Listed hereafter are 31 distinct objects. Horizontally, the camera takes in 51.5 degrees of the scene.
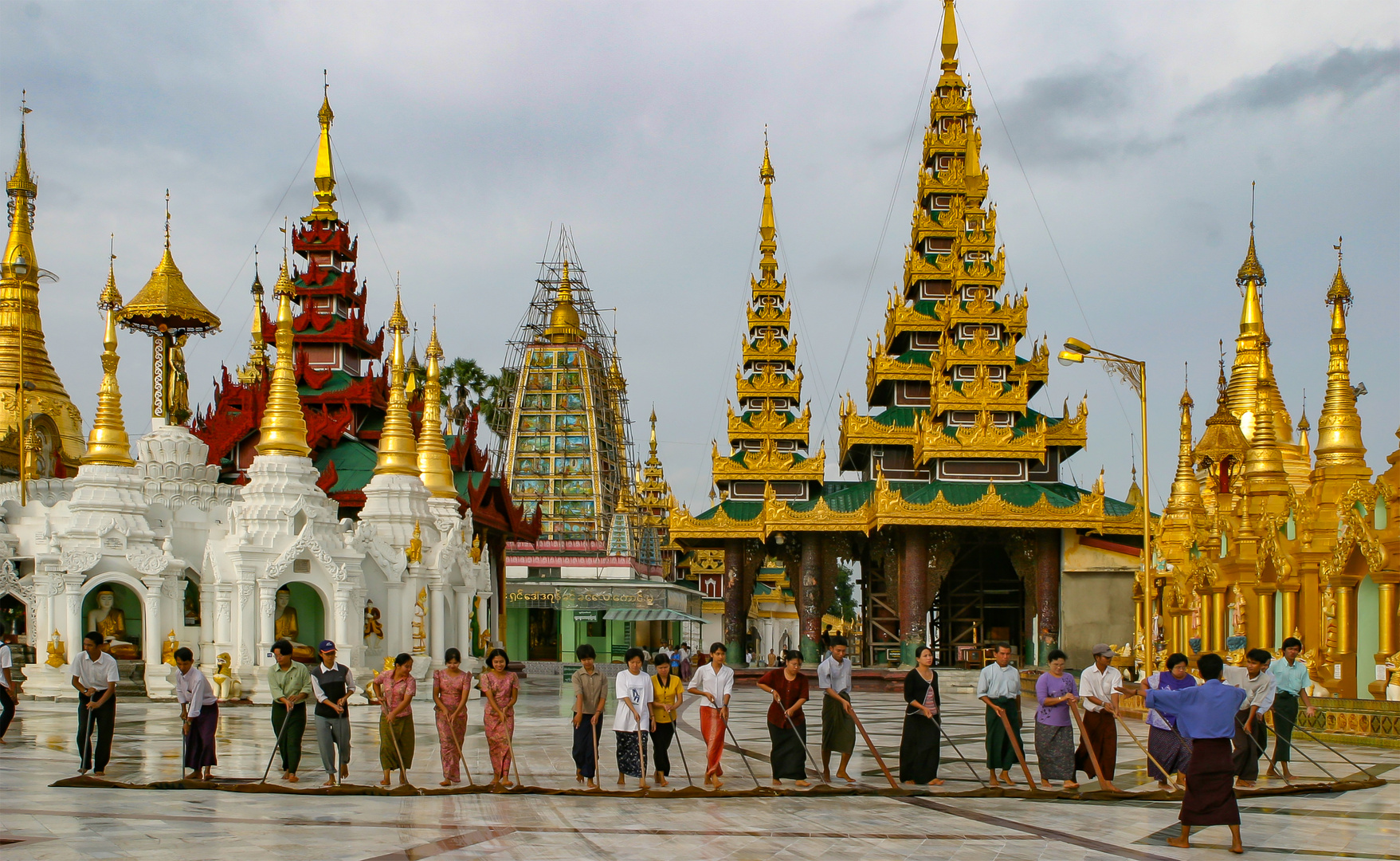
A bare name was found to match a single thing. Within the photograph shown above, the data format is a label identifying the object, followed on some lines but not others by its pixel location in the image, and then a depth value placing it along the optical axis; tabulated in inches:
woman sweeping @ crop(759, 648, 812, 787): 511.8
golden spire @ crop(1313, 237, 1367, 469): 849.5
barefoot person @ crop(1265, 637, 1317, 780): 536.4
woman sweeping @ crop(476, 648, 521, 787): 490.6
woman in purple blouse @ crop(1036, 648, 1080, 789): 490.6
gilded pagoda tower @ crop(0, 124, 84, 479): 1556.3
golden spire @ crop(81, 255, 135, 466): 1078.4
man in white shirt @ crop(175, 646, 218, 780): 496.4
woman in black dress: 506.0
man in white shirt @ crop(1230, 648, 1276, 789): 498.9
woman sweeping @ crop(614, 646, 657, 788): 491.2
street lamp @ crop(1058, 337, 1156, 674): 858.8
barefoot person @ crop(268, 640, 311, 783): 498.3
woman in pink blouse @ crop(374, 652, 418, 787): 493.0
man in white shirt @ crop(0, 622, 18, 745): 617.9
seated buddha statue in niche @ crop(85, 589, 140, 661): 1033.4
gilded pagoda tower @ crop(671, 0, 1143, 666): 1454.2
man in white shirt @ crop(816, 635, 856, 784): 524.1
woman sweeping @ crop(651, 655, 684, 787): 508.7
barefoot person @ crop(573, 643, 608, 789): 498.0
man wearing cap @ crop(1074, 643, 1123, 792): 488.7
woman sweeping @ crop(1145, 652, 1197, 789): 467.5
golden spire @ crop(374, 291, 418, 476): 1253.7
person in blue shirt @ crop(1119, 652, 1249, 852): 373.1
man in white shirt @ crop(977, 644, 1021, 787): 506.0
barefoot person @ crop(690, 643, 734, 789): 511.8
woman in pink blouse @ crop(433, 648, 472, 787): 497.7
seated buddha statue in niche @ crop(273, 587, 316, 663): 1071.6
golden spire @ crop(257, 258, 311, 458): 1070.4
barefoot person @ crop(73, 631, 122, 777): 506.9
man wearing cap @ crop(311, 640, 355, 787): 489.1
